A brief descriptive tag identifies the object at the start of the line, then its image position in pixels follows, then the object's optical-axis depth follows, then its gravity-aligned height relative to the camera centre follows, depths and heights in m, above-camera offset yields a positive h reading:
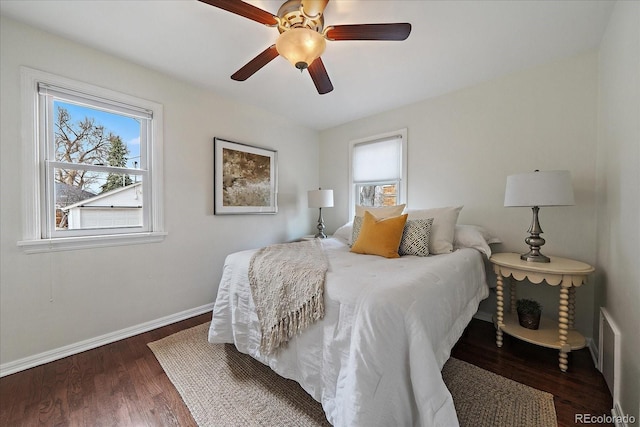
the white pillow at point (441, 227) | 2.04 -0.16
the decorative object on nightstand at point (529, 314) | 1.88 -0.82
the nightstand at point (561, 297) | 1.63 -0.65
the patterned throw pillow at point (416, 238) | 1.99 -0.25
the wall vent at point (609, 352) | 1.32 -0.86
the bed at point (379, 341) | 0.99 -0.64
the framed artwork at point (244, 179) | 2.79 +0.36
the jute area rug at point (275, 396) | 1.29 -1.12
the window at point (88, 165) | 1.78 +0.35
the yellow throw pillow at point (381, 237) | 1.97 -0.24
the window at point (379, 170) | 3.08 +0.51
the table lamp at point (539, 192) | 1.70 +0.12
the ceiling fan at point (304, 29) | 1.33 +1.02
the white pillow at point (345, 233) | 2.67 -0.28
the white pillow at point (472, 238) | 2.09 -0.27
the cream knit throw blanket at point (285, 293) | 1.29 -0.49
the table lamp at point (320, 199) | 3.34 +0.12
